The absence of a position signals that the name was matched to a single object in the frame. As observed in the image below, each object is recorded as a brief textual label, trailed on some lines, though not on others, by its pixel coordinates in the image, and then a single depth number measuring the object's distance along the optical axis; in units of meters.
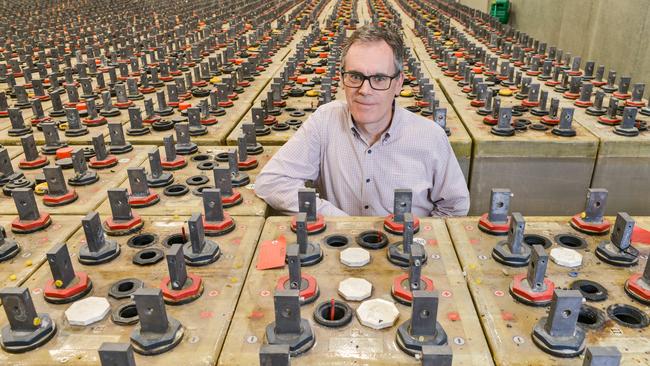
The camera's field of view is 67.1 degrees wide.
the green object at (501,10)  8.71
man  2.23
